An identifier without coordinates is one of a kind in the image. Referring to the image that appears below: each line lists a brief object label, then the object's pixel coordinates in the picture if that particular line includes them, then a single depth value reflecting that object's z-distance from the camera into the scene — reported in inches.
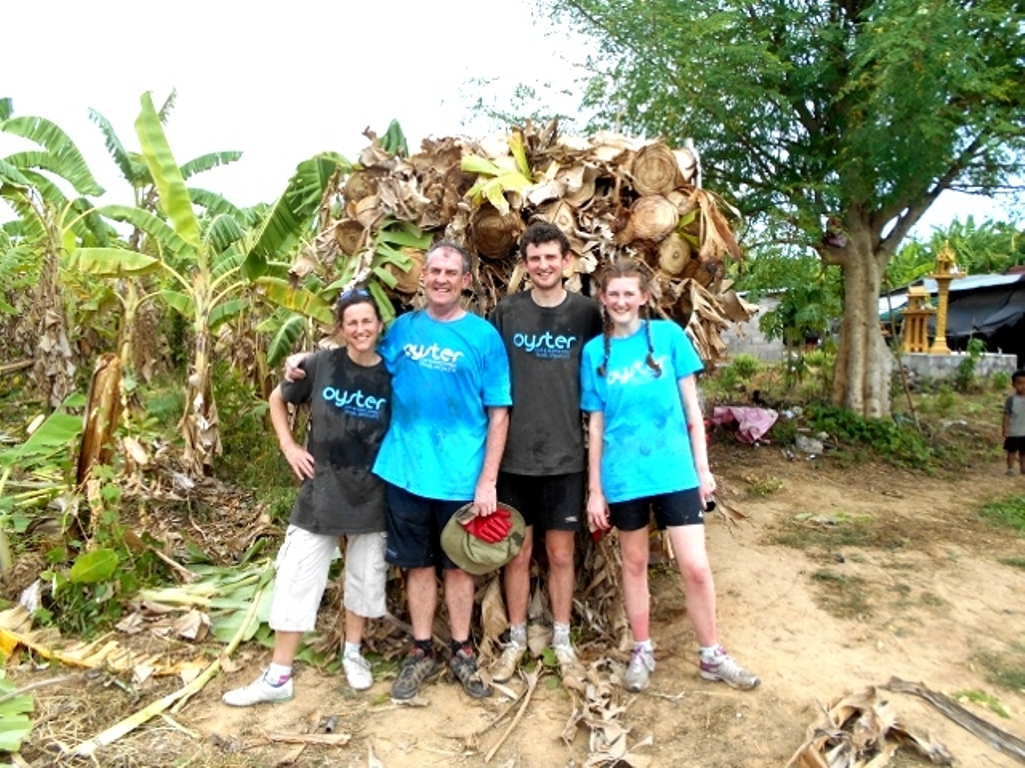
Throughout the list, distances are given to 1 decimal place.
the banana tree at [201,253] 204.7
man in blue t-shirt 125.3
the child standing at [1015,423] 314.0
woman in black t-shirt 128.0
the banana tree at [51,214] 246.2
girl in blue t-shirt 125.0
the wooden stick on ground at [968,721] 115.6
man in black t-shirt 128.4
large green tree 246.4
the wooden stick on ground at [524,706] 117.6
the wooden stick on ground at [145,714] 117.2
